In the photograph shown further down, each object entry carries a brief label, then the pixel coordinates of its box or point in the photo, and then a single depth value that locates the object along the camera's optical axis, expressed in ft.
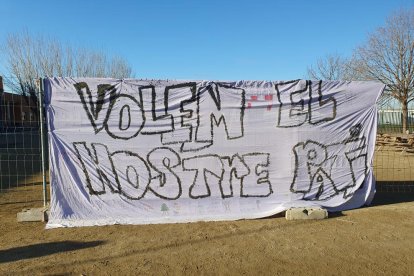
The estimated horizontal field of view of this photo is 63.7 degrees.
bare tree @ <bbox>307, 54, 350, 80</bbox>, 96.87
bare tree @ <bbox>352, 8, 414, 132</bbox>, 80.28
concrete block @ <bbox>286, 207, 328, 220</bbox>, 18.20
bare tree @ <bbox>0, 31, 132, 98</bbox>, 82.28
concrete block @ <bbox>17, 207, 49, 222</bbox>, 17.75
